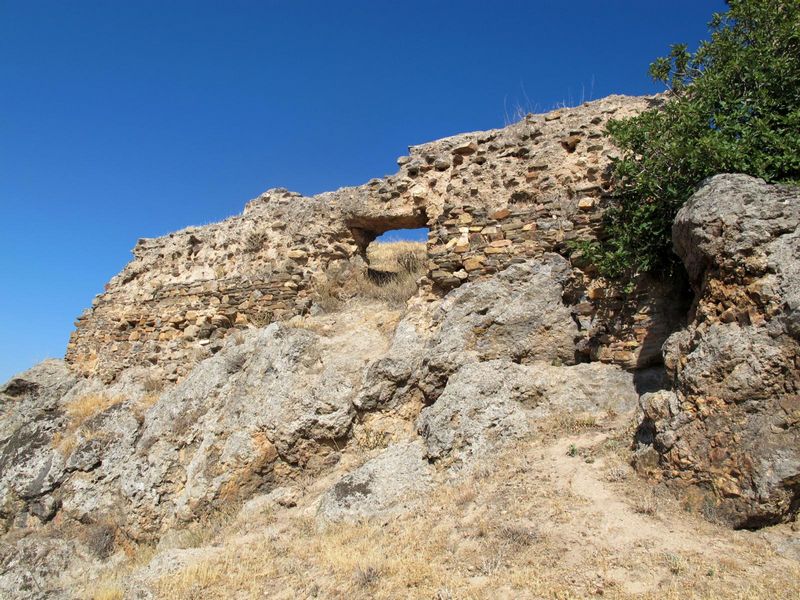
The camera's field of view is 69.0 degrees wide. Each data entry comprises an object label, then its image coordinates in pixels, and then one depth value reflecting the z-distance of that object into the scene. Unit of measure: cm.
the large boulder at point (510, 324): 762
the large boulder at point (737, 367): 478
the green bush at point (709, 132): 641
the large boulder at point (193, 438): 791
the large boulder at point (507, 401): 677
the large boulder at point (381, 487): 643
